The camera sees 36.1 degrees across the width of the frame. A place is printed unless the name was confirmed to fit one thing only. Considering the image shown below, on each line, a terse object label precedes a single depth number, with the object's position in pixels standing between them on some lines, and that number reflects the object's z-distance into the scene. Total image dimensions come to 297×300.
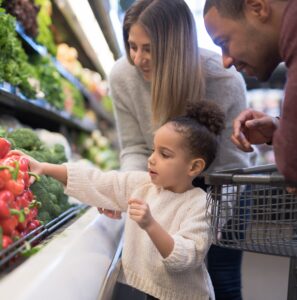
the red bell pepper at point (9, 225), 1.24
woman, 2.01
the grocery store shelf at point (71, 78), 3.19
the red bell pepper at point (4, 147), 1.57
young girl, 1.56
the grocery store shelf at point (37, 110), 2.64
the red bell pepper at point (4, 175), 1.30
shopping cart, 1.40
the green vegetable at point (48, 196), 1.86
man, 1.12
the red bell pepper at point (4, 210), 1.21
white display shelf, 1.15
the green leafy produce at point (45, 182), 1.88
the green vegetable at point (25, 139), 2.29
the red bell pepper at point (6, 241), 1.21
